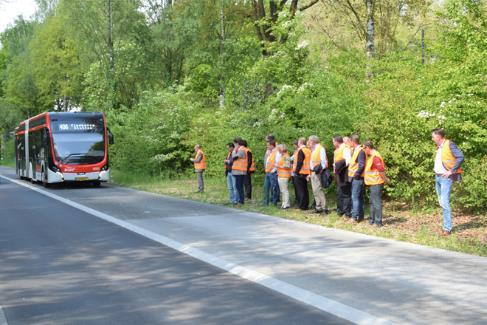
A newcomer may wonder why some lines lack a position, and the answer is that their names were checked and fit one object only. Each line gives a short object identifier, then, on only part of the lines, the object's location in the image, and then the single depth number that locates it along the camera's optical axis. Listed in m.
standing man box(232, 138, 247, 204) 17.61
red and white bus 26.77
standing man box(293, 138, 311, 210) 15.62
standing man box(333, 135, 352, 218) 14.09
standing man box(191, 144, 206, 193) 22.22
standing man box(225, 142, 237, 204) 17.95
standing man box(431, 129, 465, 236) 11.09
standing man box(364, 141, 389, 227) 12.69
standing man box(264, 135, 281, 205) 16.86
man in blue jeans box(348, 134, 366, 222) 13.06
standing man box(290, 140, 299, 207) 15.69
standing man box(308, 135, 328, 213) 14.85
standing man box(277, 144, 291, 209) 16.22
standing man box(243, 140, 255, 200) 18.88
